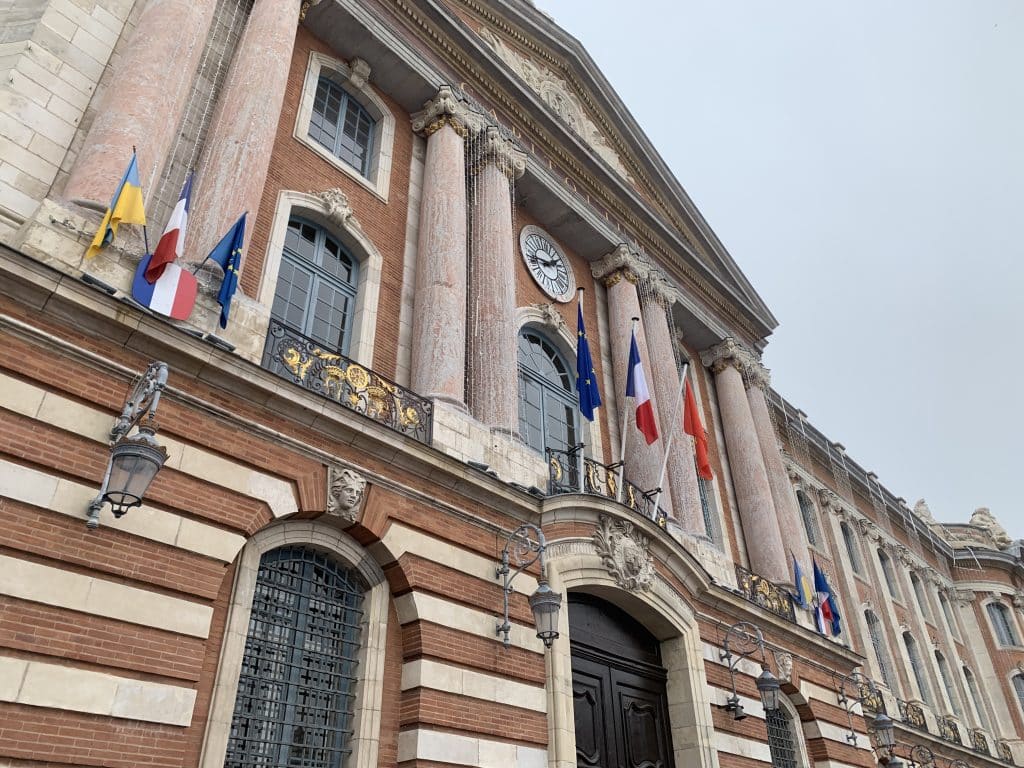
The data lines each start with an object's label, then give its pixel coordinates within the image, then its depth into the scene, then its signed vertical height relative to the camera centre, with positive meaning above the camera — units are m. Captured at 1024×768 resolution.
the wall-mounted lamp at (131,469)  6.25 +2.97
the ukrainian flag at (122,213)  7.97 +6.02
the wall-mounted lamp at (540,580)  9.58 +3.50
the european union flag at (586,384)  13.38 +7.41
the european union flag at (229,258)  8.93 +6.31
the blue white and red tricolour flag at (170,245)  8.28 +5.92
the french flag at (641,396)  13.99 +7.59
